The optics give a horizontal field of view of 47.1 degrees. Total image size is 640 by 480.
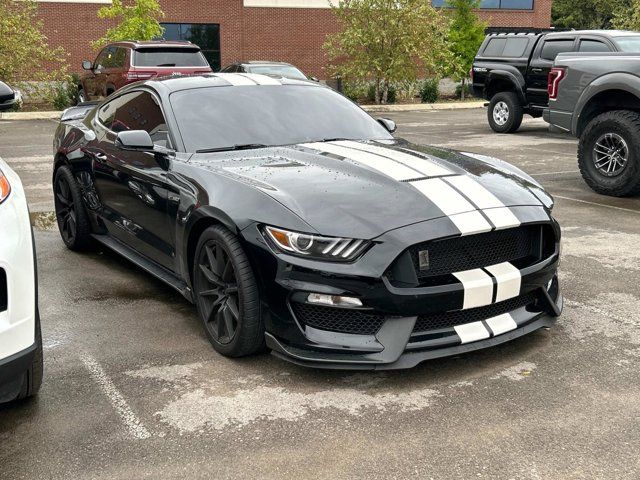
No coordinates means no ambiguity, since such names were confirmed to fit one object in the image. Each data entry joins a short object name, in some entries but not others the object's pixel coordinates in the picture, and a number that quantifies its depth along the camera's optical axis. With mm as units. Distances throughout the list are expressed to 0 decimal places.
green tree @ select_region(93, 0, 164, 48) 22625
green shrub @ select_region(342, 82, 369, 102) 26375
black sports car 3545
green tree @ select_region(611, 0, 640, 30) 25817
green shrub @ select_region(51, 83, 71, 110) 21750
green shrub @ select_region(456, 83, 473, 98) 27623
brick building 27062
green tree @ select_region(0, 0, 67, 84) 21250
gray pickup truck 8203
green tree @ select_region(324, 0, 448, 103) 24031
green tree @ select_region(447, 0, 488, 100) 27297
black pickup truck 14602
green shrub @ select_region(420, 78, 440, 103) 25547
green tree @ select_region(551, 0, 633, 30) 52531
